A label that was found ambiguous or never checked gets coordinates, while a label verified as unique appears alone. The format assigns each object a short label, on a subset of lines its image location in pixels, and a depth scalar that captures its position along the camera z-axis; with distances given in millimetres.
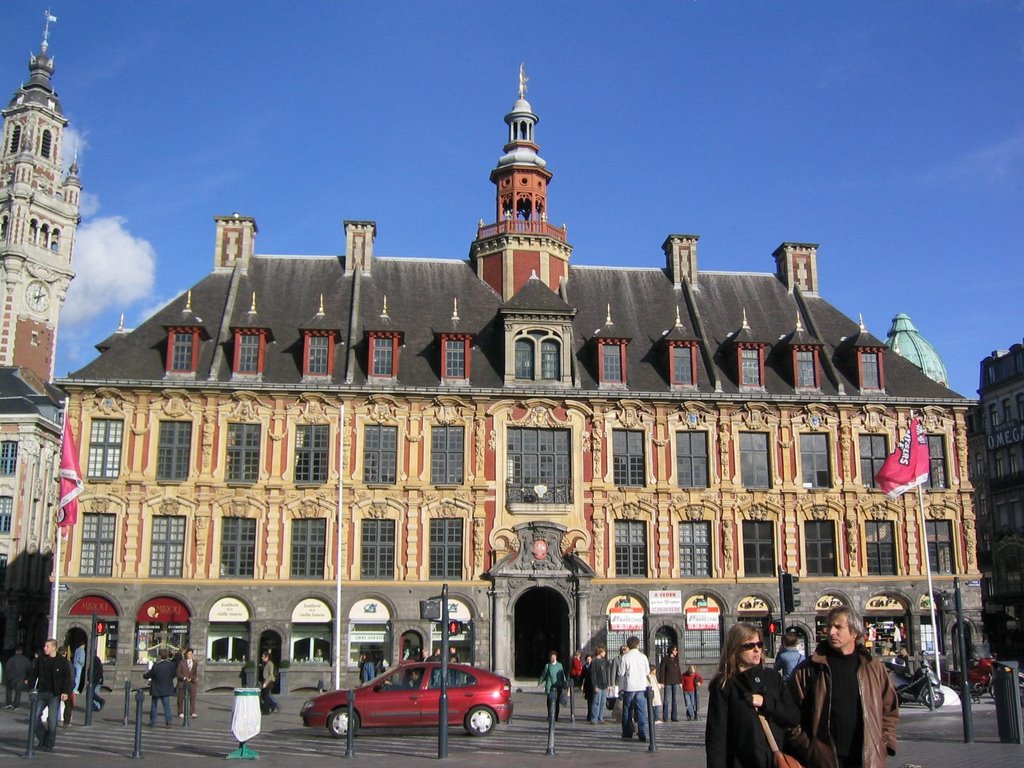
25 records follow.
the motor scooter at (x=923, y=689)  26422
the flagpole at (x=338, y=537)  35344
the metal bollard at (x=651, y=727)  18859
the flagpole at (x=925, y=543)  30234
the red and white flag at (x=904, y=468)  32062
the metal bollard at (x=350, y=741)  18242
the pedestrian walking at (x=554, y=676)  25344
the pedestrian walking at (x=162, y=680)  23188
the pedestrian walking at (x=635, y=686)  20391
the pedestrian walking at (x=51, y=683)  17891
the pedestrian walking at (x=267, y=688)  26853
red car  21984
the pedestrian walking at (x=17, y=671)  25281
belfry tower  81812
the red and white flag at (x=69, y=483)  32938
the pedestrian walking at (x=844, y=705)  7199
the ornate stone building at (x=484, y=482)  36844
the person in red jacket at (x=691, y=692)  25439
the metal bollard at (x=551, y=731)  18189
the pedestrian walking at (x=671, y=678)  23844
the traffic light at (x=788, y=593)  20594
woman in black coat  7035
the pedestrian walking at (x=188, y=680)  25281
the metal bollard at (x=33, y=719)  17250
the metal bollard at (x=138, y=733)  17875
